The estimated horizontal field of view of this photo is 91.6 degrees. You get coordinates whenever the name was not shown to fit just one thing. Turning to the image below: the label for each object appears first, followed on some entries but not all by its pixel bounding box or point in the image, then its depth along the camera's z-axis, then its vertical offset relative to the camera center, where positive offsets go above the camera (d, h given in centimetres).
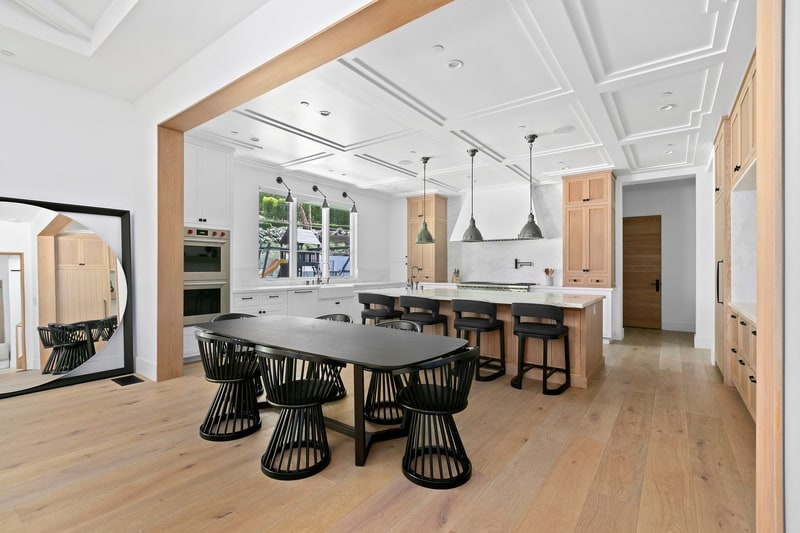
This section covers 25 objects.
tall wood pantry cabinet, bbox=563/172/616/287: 614 +54
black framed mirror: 348 -28
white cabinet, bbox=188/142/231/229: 478 +99
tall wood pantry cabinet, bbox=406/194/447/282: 812 +45
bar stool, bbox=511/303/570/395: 365 -64
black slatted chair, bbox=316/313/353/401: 376 -52
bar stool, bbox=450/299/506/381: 403 -63
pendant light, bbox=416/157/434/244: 590 +41
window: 642 +42
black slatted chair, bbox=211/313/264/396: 341 -53
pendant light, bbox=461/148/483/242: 565 +43
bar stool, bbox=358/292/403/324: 493 -58
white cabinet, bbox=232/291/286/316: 531 -55
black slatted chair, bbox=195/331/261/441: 266 -91
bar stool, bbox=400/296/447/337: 450 -57
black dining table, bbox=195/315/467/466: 214 -51
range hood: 711 +95
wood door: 734 -19
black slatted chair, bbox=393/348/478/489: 213 -88
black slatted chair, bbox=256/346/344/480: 219 -93
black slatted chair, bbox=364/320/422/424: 300 -112
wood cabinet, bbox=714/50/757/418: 293 +21
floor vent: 385 -116
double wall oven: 468 -12
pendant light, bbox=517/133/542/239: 508 +42
